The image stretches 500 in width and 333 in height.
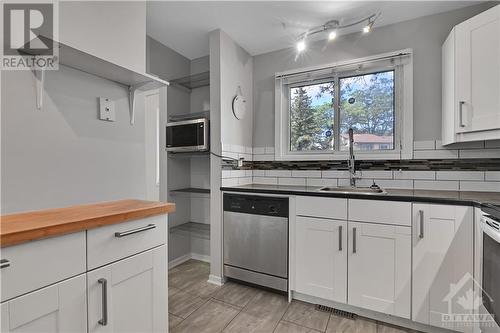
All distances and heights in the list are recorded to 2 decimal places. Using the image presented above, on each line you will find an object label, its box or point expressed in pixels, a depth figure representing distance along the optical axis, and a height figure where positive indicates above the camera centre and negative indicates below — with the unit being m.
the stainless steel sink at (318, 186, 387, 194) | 2.08 -0.23
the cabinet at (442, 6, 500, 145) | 1.64 +0.61
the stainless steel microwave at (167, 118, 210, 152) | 2.44 +0.31
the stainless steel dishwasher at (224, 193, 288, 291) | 2.09 -0.69
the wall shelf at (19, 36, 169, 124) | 1.10 +0.52
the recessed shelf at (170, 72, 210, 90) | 2.75 +1.01
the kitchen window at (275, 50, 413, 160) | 2.27 +0.58
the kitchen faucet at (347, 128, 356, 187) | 2.31 +0.02
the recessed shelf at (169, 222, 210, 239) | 2.70 -0.75
